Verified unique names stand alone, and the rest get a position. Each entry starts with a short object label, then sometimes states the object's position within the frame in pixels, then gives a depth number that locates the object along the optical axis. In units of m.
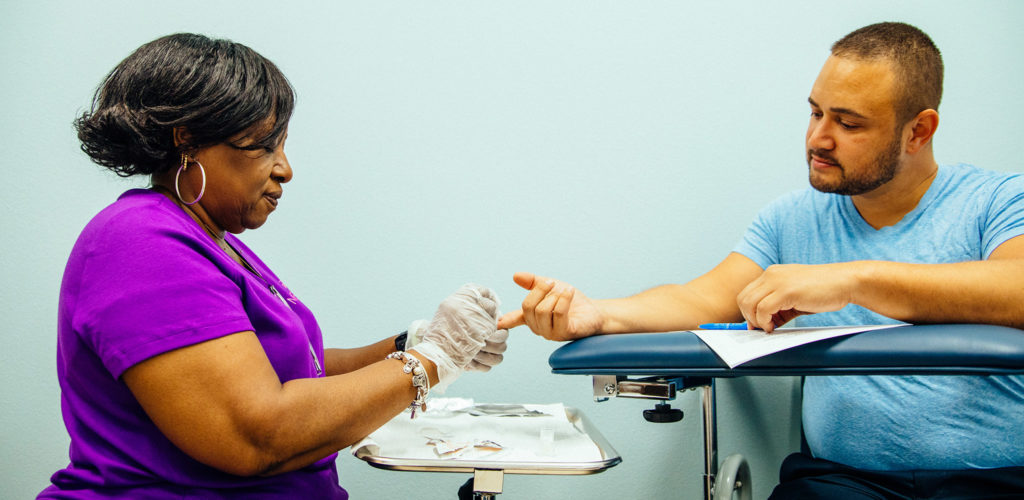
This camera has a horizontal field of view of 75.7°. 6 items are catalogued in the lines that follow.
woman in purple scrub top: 0.86
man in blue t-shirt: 1.16
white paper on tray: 1.00
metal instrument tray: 0.94
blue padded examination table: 0.73
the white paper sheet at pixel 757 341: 0.81
